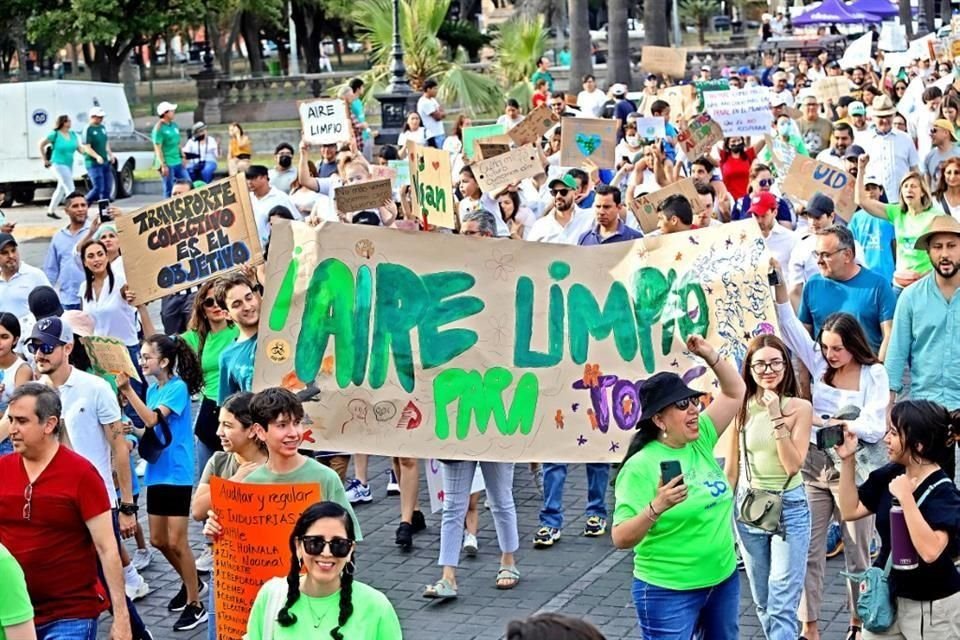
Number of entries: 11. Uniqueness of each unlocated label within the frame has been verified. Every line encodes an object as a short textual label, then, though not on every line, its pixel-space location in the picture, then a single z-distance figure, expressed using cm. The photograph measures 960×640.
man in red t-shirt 1259
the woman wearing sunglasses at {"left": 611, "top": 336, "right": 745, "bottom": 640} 1200
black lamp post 5122
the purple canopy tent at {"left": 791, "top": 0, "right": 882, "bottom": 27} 10131
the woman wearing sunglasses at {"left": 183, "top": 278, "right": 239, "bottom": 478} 1744
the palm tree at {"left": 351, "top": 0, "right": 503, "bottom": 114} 5906
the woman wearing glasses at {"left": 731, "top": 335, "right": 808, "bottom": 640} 1376
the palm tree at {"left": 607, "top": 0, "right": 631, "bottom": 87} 6856
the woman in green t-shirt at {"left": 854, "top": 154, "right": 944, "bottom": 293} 2139
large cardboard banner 1689
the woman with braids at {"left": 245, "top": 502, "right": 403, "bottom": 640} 1003
